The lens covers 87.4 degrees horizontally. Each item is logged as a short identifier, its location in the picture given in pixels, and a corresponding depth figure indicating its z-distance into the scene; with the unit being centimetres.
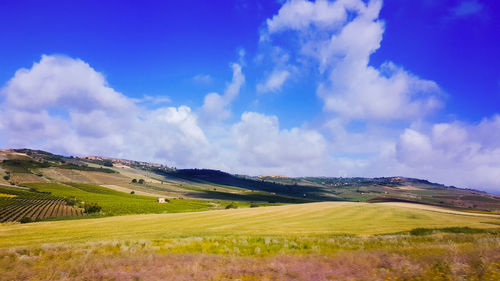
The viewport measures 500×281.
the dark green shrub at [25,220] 5809
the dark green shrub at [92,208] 7938
